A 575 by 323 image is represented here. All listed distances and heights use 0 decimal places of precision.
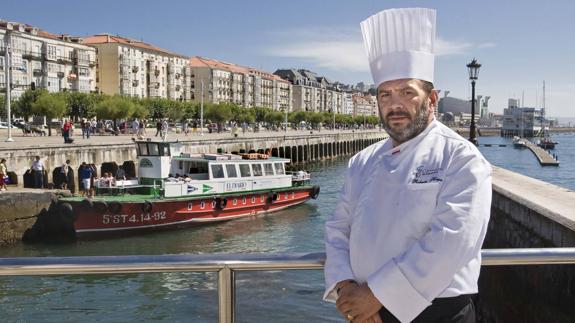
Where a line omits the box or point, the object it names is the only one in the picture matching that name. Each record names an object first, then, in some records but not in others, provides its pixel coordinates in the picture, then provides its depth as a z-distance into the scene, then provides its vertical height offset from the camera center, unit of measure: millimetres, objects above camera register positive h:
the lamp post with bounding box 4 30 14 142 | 30500 +2160
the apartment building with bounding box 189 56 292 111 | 131250 +11166
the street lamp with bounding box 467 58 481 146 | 20031 +1857
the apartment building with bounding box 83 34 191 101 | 102000 +11363
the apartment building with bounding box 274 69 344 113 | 177875 +11887
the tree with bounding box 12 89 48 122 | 53281 +2653
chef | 2037 -285
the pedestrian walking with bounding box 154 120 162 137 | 44844 +127
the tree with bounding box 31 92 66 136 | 51188 +2128
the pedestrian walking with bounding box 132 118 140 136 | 44788 +168
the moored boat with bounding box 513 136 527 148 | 96281 -2450
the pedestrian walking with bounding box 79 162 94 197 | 24444 -2047
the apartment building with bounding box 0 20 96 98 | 81875 +10738
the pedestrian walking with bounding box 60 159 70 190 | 25703 -1851
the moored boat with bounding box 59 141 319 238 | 21094 -2539
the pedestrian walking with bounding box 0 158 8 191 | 20922 -1619
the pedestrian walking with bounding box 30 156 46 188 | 23625 -1696
